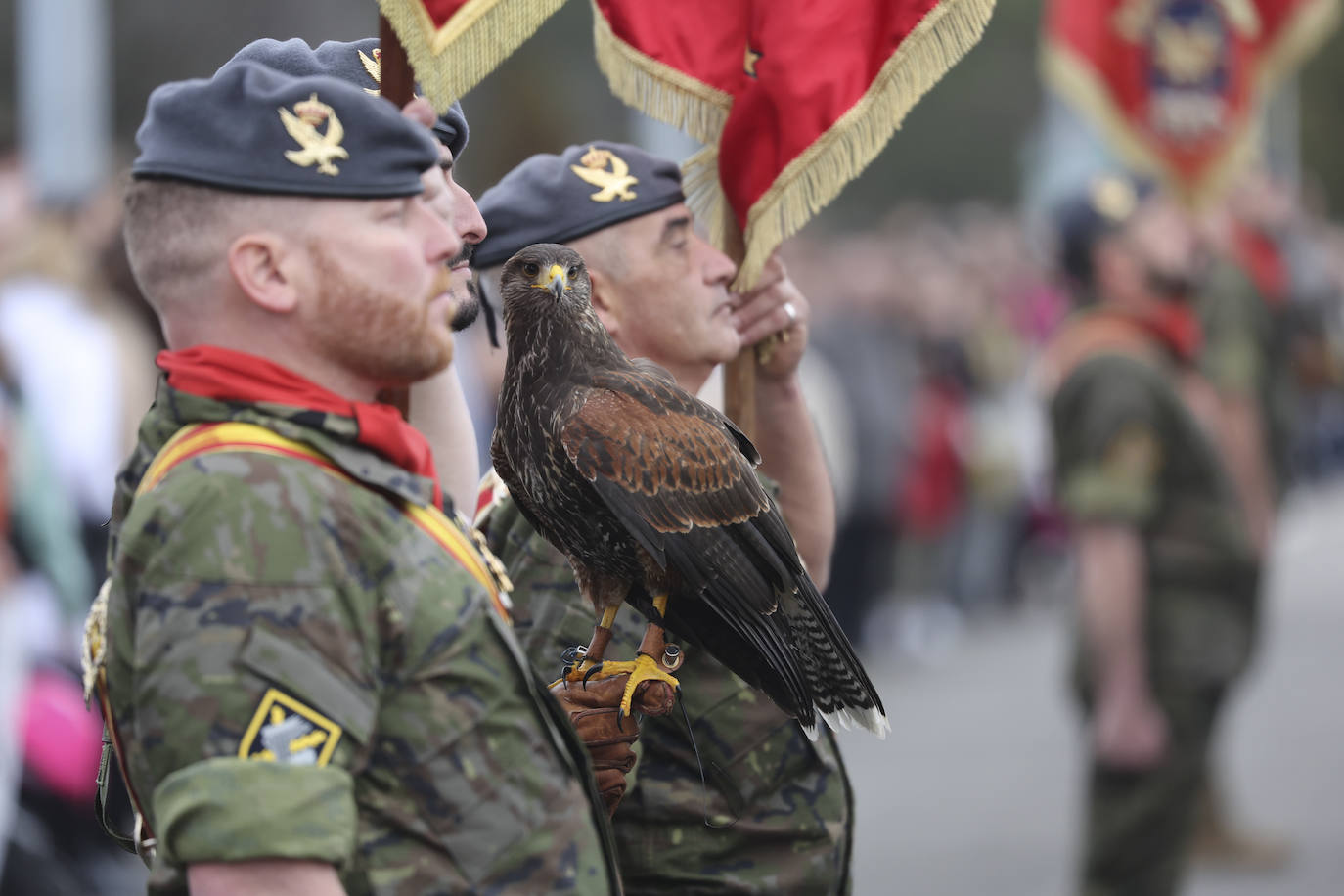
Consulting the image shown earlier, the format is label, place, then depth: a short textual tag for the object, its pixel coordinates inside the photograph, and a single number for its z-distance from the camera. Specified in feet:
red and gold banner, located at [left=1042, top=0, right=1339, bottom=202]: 59.93
